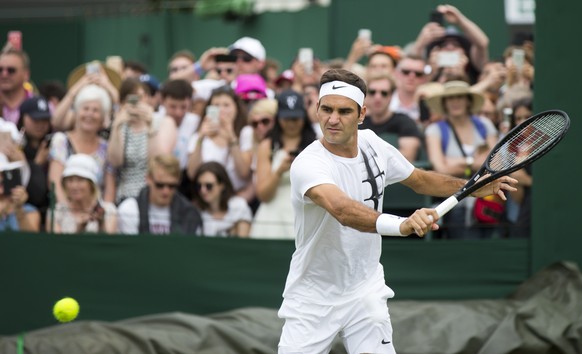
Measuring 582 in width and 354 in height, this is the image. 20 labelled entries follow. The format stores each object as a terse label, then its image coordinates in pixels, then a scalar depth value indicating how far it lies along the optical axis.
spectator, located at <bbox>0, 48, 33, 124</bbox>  22.00
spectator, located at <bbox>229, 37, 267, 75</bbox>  22.44
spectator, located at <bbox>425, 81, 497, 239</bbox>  17.73
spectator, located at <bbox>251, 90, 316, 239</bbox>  17.87
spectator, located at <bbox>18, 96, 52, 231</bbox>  19.47
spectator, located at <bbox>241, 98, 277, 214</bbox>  18.98
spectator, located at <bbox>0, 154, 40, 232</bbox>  18.23
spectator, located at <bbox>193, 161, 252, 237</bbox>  18.14
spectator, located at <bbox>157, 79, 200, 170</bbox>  20.45
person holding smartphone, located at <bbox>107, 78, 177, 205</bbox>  18.91
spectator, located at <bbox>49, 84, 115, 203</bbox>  18.98
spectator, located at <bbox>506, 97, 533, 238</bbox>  17.83
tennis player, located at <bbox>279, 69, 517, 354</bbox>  11.97
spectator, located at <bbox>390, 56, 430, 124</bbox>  20.34
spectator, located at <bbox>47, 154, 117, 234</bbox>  18.19
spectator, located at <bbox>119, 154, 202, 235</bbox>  18.08
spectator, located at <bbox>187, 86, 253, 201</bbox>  18.66
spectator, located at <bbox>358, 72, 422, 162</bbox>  18.17
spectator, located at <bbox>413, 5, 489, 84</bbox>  20.14
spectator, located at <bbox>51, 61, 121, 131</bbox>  20.83
